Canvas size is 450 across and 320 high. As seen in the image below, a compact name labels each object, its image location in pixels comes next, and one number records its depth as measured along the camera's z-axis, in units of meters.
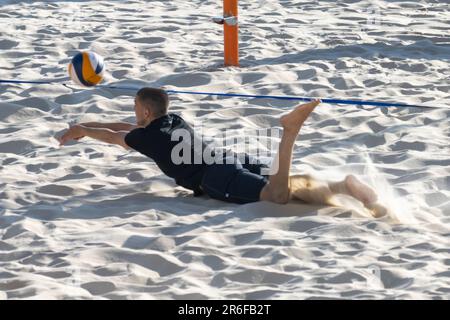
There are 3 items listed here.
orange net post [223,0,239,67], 16.22
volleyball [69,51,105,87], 12.43
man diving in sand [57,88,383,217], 10.54
